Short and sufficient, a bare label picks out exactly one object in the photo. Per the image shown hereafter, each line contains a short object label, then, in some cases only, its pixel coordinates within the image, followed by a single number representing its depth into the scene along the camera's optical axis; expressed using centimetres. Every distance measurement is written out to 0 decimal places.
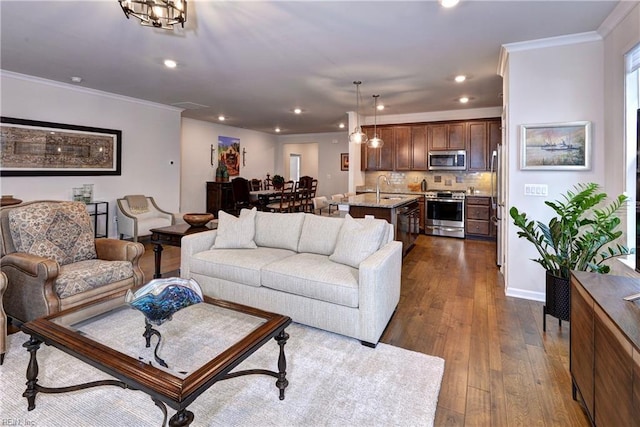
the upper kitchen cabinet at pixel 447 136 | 671
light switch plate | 337
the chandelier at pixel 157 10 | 206
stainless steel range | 655
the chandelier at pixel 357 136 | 501
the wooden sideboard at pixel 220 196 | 860
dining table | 779
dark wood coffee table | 129
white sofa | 243
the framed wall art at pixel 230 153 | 909
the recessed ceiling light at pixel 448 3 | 247
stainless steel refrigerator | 425
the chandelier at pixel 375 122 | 543
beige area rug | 168
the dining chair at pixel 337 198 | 521
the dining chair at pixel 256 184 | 967
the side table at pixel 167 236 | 362
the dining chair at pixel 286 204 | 675
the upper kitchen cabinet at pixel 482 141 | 645
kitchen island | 462
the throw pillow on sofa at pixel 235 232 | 332
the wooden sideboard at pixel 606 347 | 111
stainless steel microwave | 672
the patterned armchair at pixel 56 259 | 246
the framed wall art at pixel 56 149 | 454
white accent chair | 553
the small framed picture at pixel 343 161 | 1003
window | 263
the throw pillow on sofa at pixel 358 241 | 276
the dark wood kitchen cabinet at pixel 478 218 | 639
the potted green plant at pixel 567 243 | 254
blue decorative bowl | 167
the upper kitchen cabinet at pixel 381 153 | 731
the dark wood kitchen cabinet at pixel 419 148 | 704
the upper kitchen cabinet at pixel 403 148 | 717
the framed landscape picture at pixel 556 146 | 318
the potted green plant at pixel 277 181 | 976
